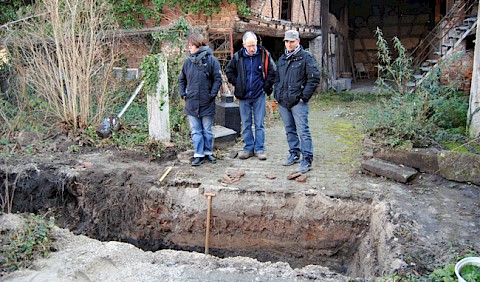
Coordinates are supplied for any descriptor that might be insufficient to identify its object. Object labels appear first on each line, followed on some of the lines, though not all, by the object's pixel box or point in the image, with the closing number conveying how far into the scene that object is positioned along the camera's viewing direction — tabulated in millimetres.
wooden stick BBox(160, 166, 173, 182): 5539
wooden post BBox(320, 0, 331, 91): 16077
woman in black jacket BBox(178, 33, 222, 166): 5840
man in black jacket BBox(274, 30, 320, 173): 5367
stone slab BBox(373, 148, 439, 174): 5449
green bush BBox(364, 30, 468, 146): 6133
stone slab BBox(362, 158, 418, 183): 5277
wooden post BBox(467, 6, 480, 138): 6383
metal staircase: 10227
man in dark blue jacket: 5992
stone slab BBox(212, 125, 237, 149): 6918
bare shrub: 7289
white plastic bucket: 3053
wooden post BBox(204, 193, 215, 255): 5059
